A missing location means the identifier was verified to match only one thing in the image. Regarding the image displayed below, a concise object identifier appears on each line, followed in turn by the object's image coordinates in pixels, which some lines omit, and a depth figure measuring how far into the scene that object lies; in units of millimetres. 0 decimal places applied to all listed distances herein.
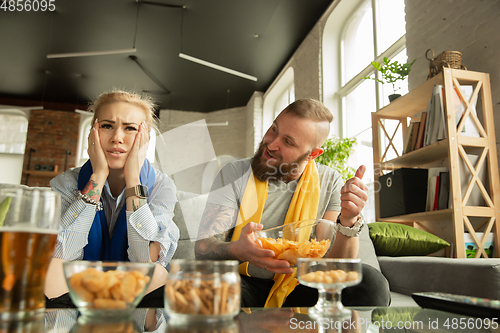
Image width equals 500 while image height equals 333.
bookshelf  2141
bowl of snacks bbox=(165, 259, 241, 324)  466
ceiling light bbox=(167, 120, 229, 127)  9234
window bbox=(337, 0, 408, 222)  3836
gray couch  1225
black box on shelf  2543
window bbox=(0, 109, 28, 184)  8523
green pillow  1914
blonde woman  1163
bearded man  1261
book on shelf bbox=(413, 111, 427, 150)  2561
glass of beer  452
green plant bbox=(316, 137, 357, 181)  3826
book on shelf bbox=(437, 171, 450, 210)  2369
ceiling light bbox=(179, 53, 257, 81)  5288
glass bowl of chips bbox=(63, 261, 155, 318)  486
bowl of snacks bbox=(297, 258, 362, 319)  590
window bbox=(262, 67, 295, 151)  6898
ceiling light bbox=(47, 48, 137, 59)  4867
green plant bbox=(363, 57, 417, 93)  2928
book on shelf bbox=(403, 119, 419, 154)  2674
